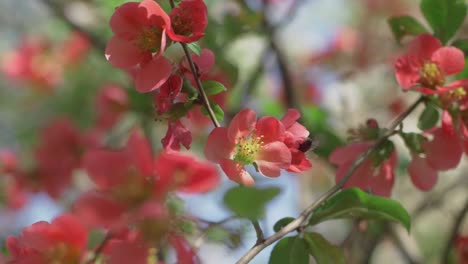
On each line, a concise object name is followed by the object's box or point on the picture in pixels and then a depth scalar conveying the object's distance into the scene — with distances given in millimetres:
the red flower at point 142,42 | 544
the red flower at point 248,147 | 543
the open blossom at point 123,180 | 491
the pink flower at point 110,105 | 873
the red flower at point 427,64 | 582
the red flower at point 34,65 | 1476
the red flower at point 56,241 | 522
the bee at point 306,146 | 550
